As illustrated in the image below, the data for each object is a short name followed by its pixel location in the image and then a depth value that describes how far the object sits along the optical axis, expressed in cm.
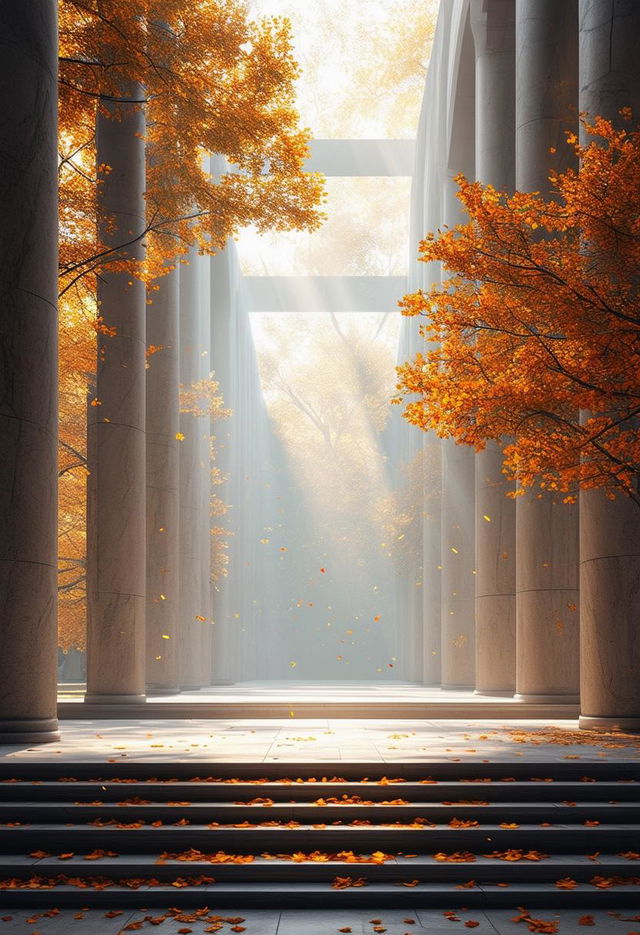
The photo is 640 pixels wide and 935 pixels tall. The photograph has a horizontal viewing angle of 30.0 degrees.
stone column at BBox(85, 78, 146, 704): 1889
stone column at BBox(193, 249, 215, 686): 3325
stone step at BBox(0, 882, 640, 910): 848
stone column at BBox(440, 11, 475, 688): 3195
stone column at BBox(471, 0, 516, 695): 2372
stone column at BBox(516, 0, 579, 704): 1911
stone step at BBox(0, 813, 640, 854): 929
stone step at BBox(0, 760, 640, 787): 1041
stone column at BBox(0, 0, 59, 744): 1255
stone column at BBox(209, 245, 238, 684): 4116
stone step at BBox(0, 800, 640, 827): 966
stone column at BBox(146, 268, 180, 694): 2456
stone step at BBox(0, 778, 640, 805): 1003
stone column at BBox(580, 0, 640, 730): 1448
